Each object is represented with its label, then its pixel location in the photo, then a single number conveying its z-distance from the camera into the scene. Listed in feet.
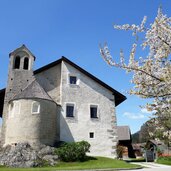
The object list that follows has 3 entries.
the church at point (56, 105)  52.95
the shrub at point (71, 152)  49.11
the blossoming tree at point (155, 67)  17.48
